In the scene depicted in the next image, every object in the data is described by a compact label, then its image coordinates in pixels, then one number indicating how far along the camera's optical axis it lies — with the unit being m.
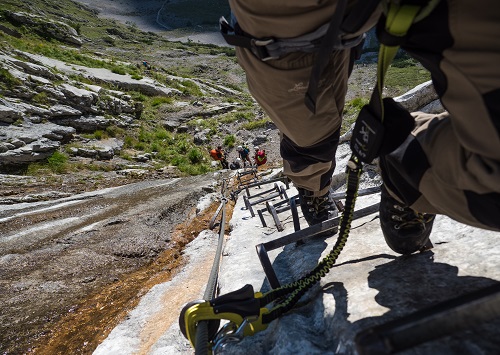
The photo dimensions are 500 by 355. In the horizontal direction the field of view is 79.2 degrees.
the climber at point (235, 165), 14.59
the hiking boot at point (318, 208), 2.00
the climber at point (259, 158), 13.49
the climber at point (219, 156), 15.62
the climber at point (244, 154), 15.98
